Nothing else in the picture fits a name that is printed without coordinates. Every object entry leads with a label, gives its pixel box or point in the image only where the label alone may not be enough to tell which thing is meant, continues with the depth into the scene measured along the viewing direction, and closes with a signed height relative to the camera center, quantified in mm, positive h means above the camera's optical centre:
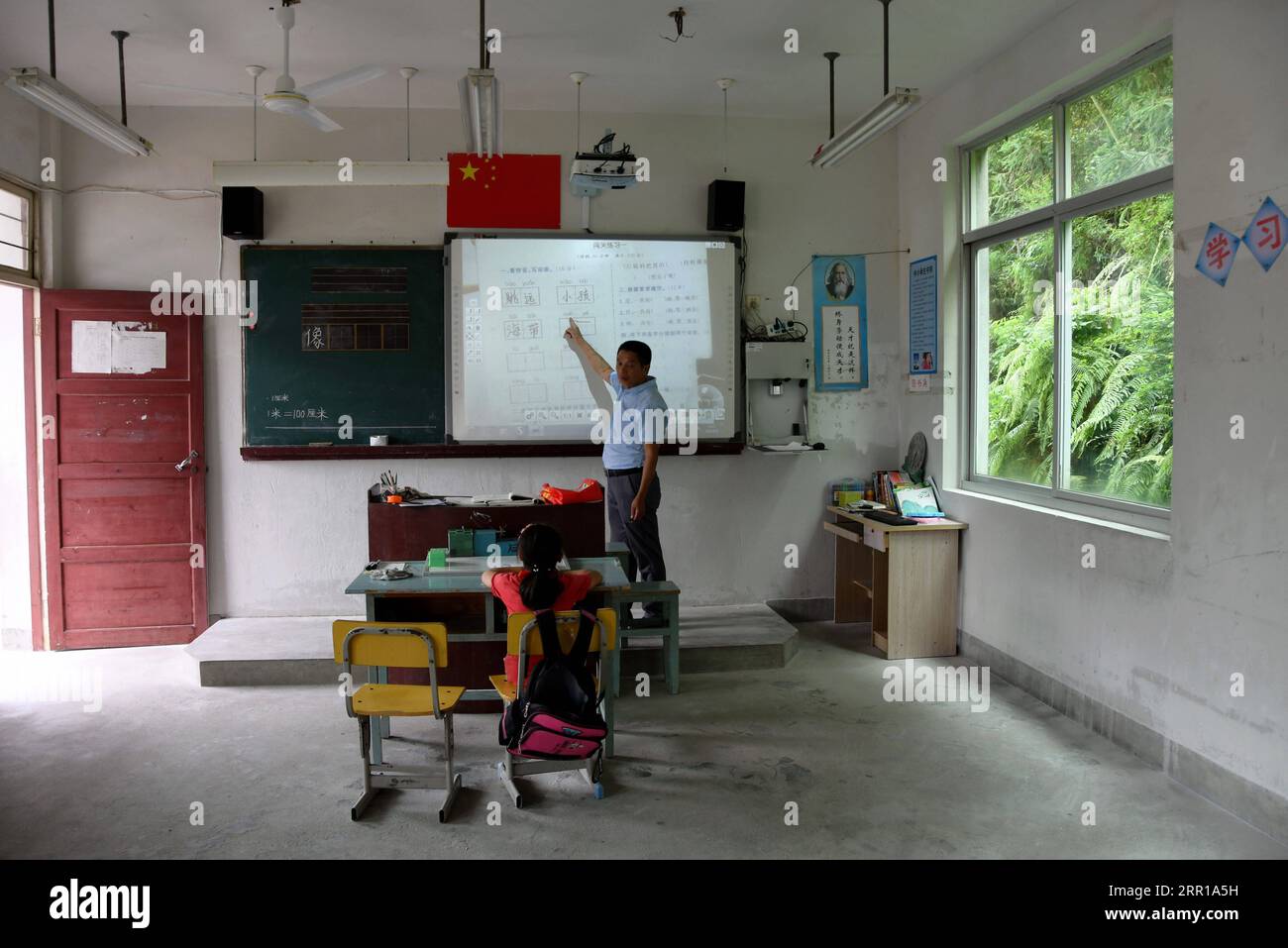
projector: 5219 +1456
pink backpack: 3293 -1010
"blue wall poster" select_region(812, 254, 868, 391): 6332 +698
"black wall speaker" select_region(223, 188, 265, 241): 5750 +1336
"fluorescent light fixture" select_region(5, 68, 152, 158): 3793 +1437
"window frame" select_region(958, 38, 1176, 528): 4195 +916
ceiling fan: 4043 +1462
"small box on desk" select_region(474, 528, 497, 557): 4590 -546
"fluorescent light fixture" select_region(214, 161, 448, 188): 4730 +1304
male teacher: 5156 -214
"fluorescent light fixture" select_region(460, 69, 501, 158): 3858 +1350
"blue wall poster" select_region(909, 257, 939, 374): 5898 +695
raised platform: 5117 -1238
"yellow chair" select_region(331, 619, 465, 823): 3338 -811
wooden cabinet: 5527 -973
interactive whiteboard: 6020 +700
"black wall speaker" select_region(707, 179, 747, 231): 6059 +1437
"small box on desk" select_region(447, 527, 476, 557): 4586 -557
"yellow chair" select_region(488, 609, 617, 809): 3408 -821
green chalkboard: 5922 +544
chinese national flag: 6012 +1523
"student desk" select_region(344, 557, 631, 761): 3982 -866
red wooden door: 5727 -302
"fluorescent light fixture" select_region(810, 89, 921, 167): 4250 +1474
